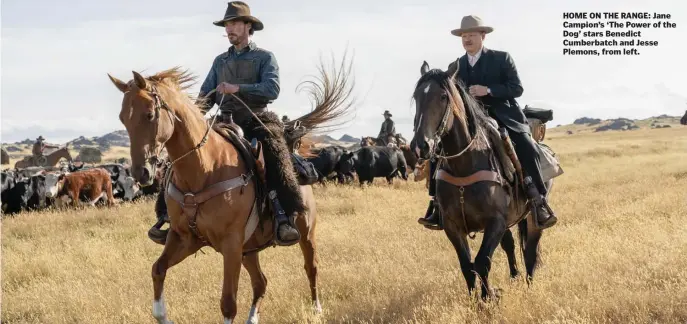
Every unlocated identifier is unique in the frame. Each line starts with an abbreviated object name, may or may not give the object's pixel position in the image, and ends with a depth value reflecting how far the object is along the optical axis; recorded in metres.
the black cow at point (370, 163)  25.73
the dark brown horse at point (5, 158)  51.00
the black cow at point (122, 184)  22.41
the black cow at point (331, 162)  25.27
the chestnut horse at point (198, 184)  5.76
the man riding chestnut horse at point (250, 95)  6.85
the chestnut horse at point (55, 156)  36.28
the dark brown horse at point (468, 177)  6.61
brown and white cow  19.64
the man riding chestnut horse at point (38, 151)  34.47
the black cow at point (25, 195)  19.56
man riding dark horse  7.53
